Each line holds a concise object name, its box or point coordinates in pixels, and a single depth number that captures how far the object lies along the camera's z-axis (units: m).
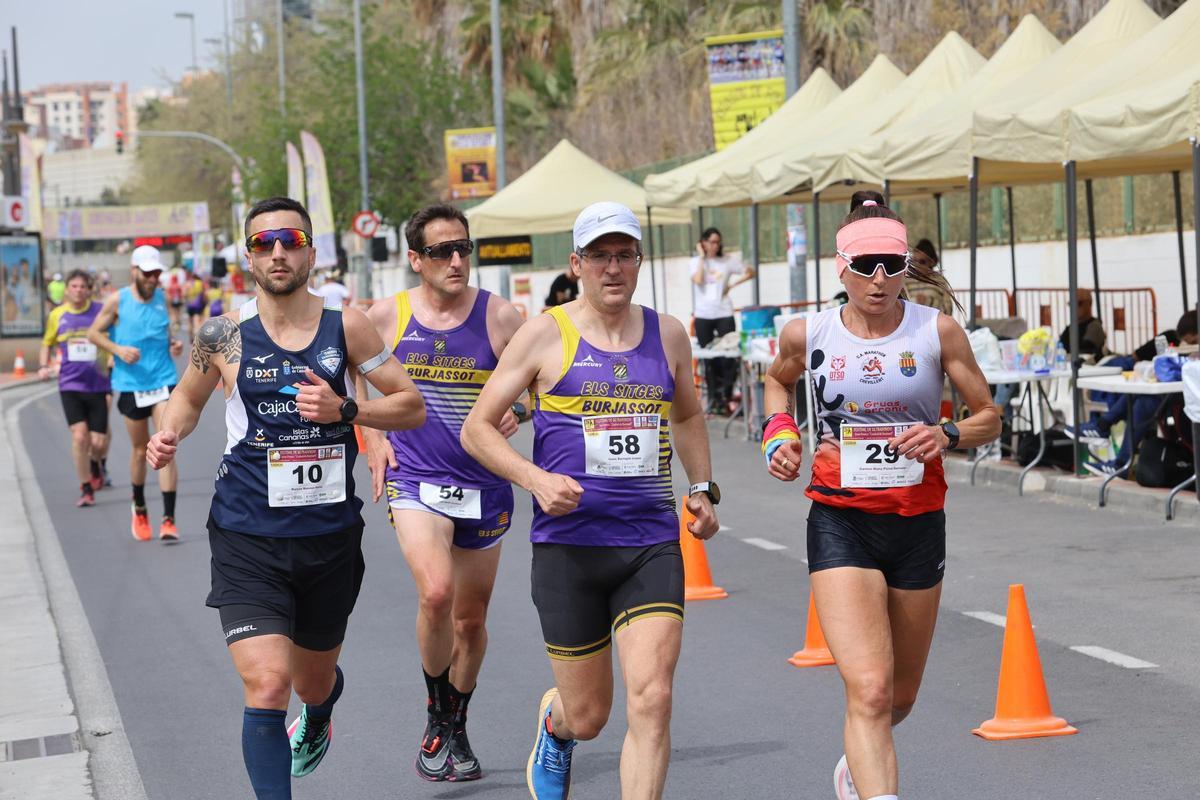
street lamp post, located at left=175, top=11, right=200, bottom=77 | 116.69
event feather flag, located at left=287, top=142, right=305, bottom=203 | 44.50
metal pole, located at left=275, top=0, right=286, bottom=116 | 68.03
